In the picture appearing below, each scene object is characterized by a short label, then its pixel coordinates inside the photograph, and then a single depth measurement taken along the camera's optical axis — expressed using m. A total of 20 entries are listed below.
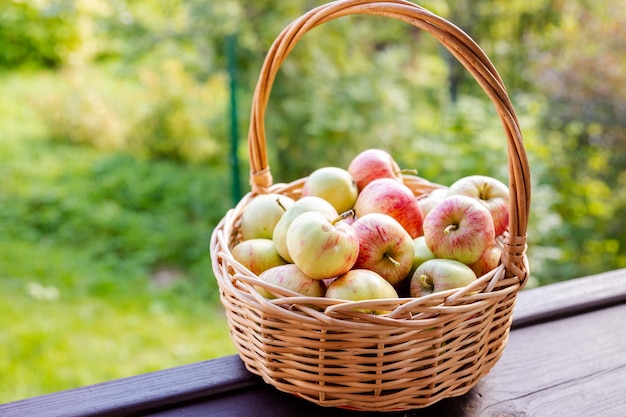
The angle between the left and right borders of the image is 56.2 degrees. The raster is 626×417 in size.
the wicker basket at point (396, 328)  0.68
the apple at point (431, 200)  0.97
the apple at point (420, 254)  0.86
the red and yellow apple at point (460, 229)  0.80
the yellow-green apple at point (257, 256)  0.85
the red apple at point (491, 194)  0.90
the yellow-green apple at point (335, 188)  0.98
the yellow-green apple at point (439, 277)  0.76
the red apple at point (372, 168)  1.04
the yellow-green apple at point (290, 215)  0.84
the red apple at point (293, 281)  0.77
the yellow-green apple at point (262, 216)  0.92
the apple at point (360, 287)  0.73
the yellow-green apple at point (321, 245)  0.75
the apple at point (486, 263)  0.83
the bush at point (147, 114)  3.35
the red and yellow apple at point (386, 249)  0.80
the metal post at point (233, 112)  2.46
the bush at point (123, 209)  2.74
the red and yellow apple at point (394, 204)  0.90
